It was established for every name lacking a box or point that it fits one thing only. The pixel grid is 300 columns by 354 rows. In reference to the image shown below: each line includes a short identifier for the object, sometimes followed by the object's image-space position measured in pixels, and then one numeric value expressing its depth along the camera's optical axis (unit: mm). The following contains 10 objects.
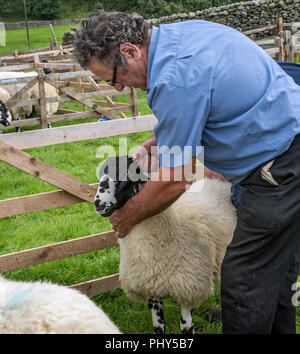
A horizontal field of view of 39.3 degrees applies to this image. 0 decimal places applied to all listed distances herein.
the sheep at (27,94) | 9004
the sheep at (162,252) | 2463
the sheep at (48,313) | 1577
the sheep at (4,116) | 7238
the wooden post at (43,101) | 6910
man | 1691
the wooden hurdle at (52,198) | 2727
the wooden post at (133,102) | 7879
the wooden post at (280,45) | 9633
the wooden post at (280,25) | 14206
